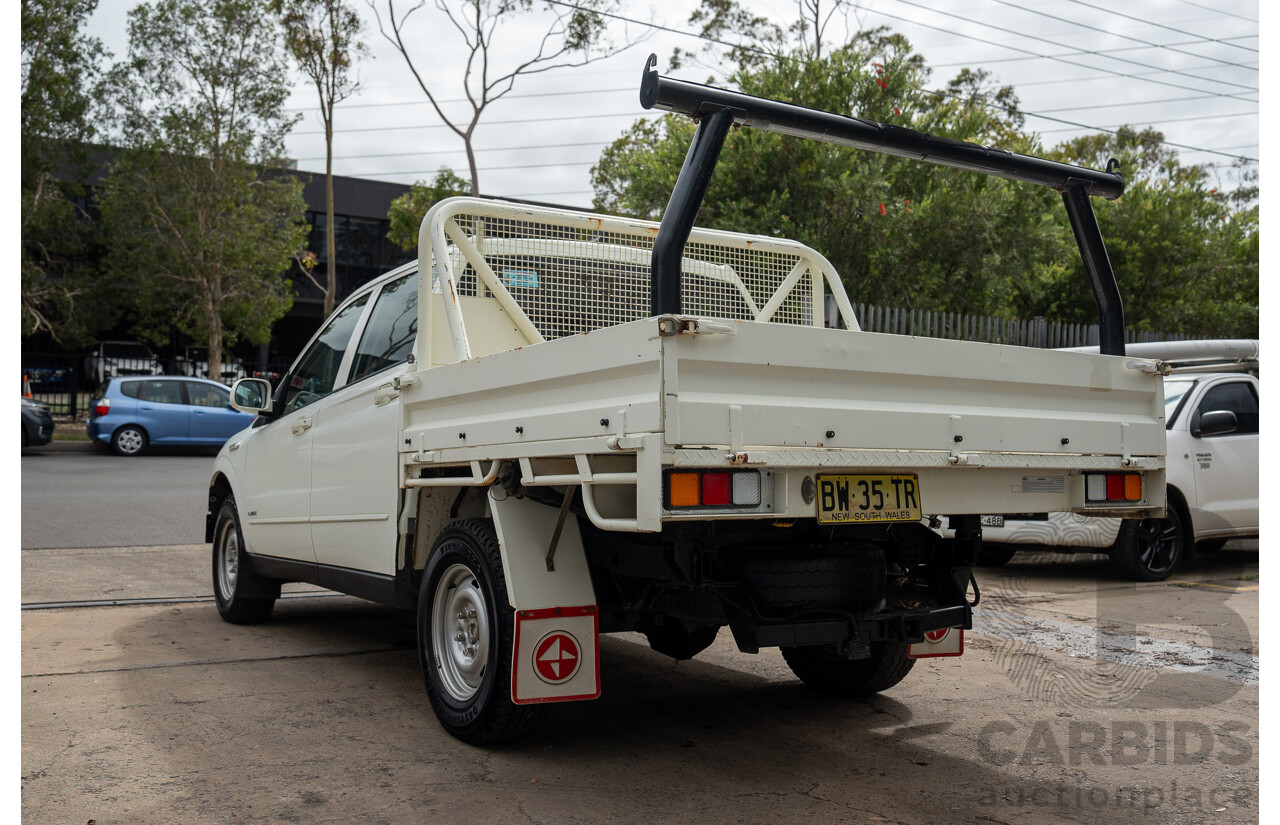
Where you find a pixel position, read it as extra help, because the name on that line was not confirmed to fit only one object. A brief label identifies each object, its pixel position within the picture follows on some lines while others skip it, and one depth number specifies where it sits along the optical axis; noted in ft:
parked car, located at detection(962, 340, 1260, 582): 29.27
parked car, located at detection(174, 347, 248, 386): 106.83
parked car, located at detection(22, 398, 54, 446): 67.21
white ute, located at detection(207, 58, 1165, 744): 11.57
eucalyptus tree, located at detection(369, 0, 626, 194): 83.10
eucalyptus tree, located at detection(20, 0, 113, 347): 90.43
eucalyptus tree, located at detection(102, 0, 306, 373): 92.99
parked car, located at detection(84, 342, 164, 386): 100.89
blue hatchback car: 68.54
